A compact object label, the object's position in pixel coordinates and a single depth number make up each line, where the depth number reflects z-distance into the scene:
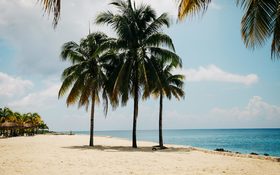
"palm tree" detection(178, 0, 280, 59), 7.18
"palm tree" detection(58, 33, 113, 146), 22.00
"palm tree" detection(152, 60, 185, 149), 23.83
